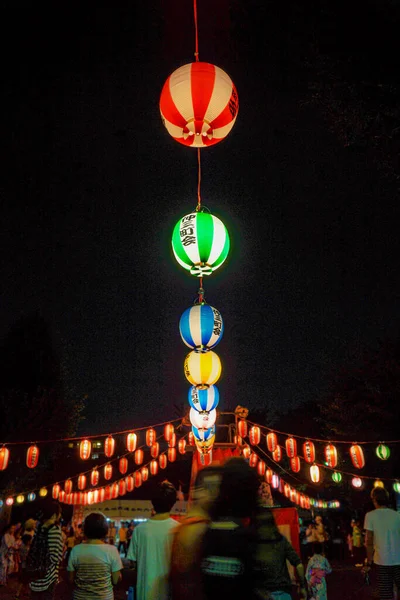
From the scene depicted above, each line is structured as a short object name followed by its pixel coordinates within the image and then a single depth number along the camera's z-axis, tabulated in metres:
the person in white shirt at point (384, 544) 5.06
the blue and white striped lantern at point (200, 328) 9.69
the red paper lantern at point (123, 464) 18.36
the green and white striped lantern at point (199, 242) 7.45
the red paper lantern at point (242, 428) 17.69
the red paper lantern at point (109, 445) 15.39
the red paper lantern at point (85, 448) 14.56
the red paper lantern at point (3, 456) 12.52
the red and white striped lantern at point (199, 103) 5.76
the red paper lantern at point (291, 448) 16.16
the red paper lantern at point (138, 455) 18.00
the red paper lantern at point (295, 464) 17.19
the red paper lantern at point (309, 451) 15.44
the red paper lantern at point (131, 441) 15.42
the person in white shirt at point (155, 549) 4.02
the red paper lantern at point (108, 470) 18.23
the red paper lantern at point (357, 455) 14.48
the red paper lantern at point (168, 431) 16.91
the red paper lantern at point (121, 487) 21.58
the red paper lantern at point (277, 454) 16.98
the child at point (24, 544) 13.23
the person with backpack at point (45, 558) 5.53
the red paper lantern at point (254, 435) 17.03
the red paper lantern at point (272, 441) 16.28
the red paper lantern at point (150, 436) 16.50
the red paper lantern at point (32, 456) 13.77
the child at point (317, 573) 7.36
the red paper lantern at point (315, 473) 17.45
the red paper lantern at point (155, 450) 18.00
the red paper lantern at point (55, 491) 17.95
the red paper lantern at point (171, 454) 19.28
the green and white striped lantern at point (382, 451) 14.19
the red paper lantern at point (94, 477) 18.58
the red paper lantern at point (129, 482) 21.04
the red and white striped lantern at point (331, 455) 15.29
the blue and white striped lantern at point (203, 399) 12.16
